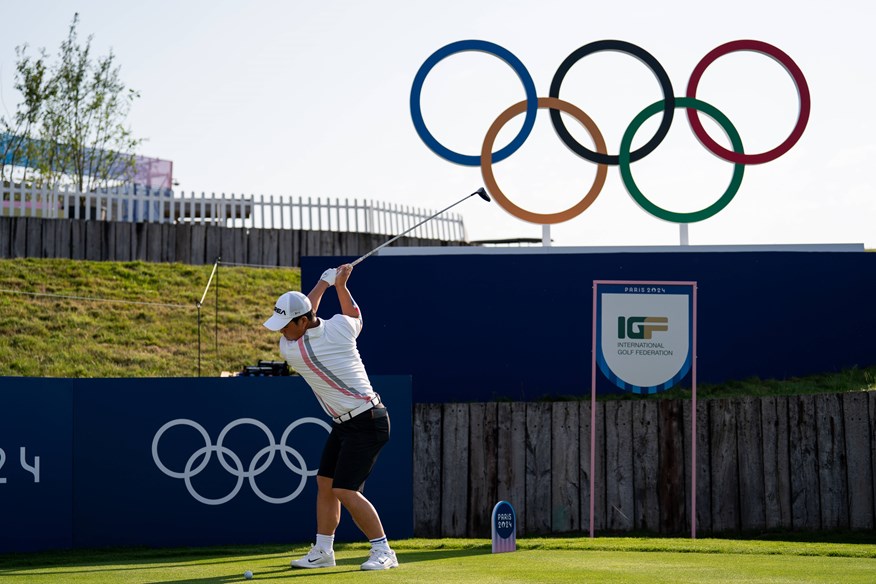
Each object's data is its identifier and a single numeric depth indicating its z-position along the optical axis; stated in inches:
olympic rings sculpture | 550.3
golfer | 301.0
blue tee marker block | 330.0
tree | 1184.2
